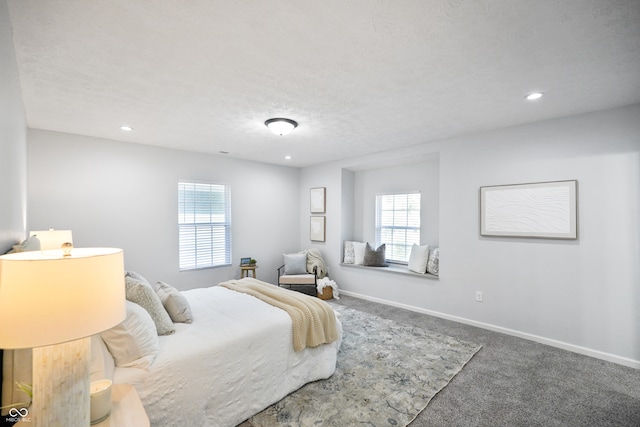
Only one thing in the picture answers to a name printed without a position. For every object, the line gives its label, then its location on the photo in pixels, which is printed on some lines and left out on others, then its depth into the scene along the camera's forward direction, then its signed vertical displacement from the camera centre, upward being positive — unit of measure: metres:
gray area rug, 2.15 -1.53
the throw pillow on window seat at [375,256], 5.21 -0.81
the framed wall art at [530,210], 3.24 +0.02
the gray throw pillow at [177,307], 2.39 -0.79
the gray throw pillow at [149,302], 2.12 -0.67
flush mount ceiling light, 3.22 +0.98
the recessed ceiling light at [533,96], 2.62 +1.08
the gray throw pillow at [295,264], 5.35 -0.97
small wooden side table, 5.22 -1.05
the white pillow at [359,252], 5.44 -0.76
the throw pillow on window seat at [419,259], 4.60 -0.76
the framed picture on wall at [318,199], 5.94 +0.26
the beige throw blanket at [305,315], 2.53 -0.96
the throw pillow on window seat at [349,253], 5.59 -0.81
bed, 1.74 -1.04
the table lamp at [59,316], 0.85 -0.33
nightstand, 1.31 -0.96
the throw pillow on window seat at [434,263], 4.48 -0.80
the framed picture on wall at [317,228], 5.95 -0.34
